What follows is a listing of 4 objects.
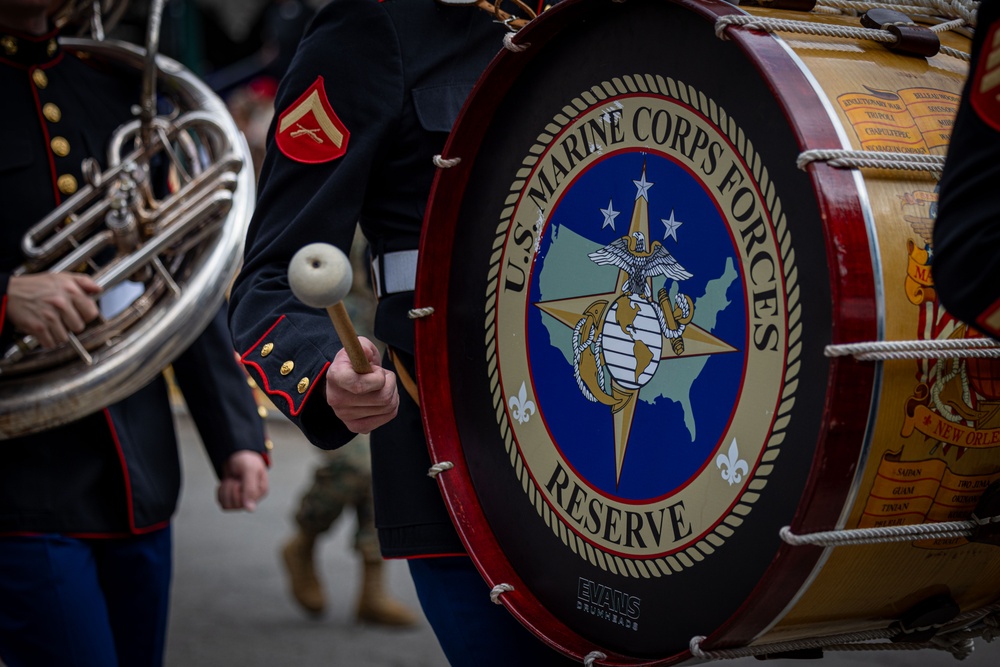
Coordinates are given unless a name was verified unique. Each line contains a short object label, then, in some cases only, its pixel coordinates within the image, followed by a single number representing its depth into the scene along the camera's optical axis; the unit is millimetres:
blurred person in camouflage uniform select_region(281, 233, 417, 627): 9672
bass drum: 5342
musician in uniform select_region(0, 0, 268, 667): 6256
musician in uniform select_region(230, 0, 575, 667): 5775
